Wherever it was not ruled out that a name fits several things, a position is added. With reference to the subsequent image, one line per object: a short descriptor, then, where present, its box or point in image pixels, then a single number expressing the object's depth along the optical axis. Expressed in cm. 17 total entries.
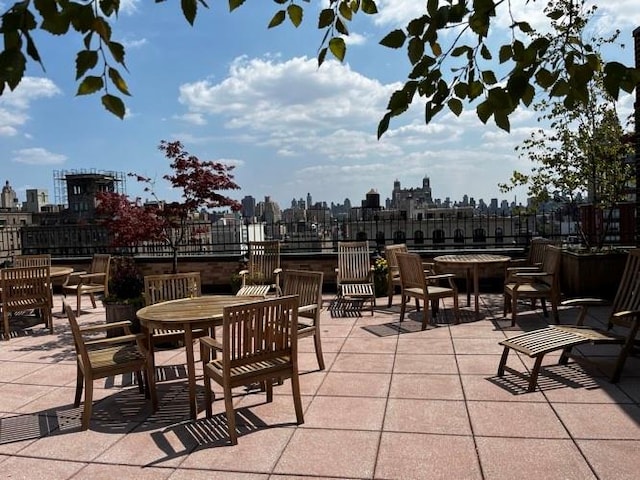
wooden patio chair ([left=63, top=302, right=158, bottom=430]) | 348
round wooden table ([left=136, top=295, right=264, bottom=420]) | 366
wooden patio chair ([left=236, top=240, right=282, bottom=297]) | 827
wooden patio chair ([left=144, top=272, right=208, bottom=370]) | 497
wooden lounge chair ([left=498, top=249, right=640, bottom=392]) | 394
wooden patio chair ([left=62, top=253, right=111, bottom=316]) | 783
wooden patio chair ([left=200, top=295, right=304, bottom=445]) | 317
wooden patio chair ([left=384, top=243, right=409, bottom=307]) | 783
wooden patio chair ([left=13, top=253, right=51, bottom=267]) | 871
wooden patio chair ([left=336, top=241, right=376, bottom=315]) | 802
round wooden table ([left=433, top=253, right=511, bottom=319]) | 680
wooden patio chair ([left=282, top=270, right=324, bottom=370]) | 451
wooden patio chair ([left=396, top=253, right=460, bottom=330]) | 611
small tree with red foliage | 672
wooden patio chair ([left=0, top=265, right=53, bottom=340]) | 635
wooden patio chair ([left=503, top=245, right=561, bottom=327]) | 610
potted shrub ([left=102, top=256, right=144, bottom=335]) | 549
